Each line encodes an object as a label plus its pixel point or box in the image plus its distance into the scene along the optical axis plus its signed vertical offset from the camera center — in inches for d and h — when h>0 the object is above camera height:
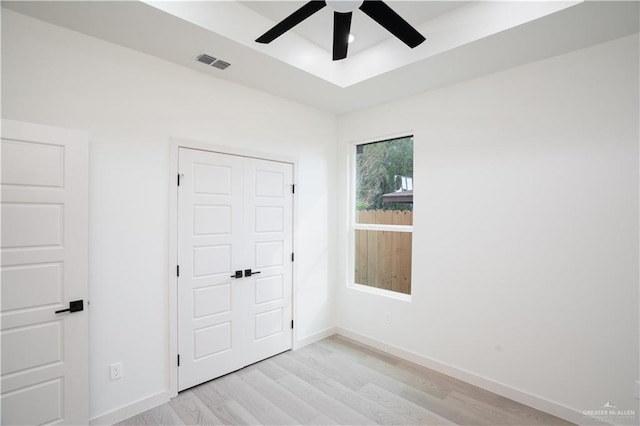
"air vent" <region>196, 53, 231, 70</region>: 99.6 +49.9
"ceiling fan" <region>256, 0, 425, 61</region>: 64.1 +43.0
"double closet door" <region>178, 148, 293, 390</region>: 107.7 -19.1
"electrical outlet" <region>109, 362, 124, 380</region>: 91.7 -47.1
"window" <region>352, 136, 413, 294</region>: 137.7 -1.0
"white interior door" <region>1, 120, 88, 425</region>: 73.4 -15.3
